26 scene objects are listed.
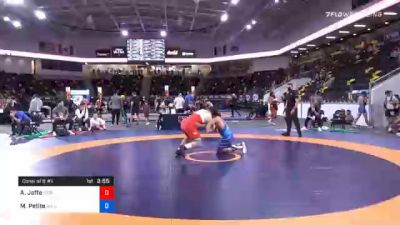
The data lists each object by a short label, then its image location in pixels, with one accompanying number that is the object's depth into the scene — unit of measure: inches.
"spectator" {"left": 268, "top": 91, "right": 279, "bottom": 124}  564.4
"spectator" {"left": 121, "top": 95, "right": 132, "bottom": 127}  577.6
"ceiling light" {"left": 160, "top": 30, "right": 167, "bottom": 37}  1198.9
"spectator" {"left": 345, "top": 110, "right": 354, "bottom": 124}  499.4
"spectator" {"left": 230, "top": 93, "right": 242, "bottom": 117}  713.2
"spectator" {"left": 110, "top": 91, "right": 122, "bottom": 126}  552.7
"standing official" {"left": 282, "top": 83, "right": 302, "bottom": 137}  382.3
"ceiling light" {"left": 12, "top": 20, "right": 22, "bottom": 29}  889.5
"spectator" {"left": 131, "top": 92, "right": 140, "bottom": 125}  562.9
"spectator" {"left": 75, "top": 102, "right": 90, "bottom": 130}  474.9
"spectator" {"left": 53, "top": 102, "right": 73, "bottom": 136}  423.2
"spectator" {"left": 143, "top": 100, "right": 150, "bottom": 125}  597.7
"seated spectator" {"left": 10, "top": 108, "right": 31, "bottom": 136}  403.2
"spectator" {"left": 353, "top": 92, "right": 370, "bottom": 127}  485.1
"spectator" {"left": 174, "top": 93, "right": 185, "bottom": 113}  545.4
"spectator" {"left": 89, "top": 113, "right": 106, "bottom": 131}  481.1
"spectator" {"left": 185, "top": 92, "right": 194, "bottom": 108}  526.5
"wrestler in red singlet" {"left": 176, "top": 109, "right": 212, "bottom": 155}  273.9
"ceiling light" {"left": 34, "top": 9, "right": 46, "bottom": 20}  863.1
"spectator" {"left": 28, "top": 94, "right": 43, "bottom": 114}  467.5
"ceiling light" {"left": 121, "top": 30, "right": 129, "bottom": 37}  1165.7
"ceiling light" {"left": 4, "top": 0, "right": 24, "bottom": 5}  653.7
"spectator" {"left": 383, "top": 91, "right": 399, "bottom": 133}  439.2
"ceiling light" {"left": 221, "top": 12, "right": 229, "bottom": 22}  923.0
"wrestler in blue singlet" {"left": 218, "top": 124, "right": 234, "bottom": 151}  274.4
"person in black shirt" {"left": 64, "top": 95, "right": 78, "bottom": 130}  458.0
